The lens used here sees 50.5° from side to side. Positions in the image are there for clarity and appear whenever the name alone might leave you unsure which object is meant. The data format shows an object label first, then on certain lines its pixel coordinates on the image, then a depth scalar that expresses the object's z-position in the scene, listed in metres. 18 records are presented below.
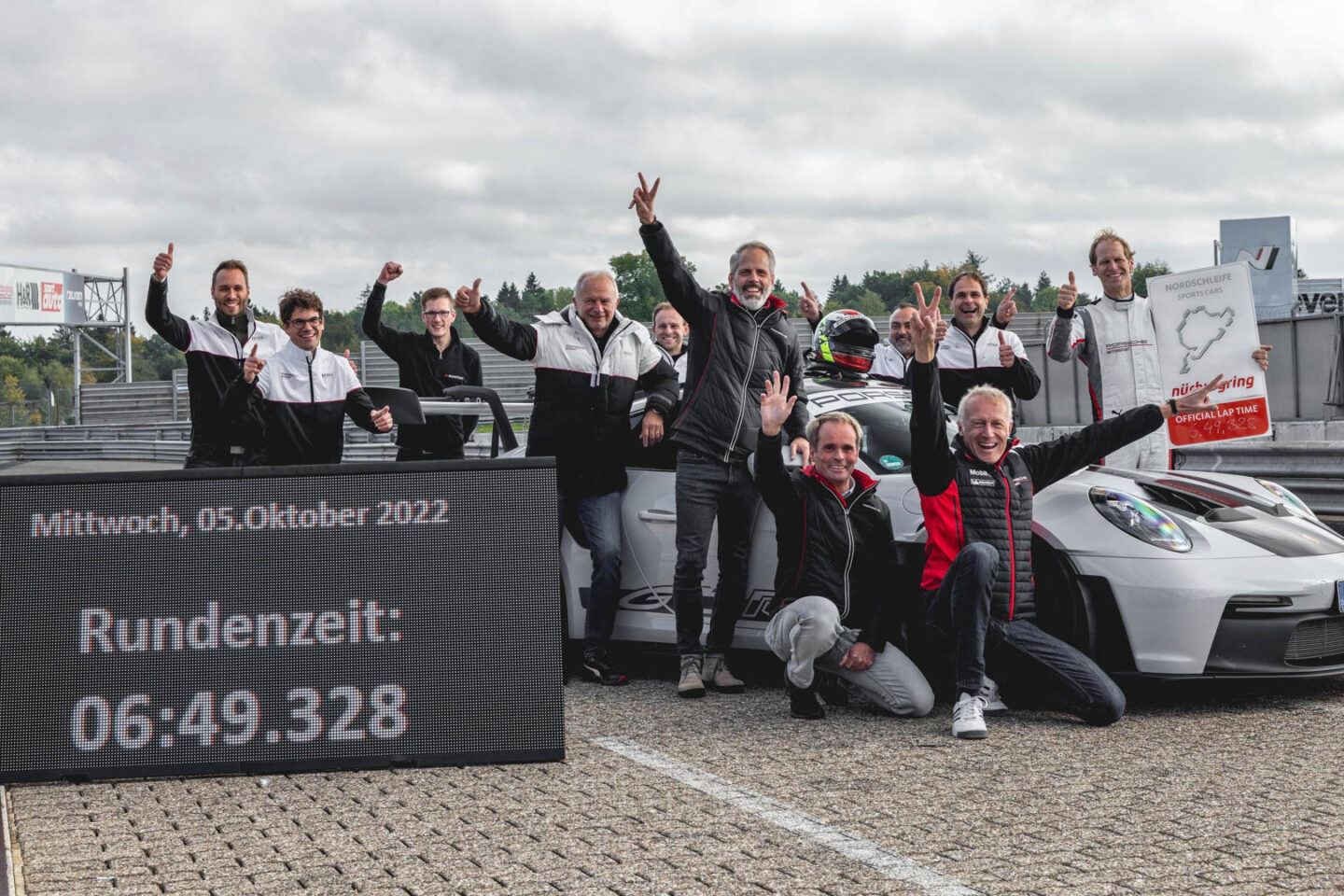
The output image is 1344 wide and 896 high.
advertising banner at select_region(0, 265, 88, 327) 68.50
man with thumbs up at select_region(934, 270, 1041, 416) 7.42
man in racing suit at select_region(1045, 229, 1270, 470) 7.11
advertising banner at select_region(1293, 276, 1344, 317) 49.31
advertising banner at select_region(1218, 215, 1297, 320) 44.69
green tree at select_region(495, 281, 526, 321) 161.68
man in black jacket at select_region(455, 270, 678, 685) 6.50
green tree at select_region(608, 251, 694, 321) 111.19
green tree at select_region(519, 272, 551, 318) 162.50
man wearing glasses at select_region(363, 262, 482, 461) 8.51
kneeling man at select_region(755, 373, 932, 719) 5.55
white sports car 5.22
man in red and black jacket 5.25
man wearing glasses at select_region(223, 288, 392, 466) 6.45
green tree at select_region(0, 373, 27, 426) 114.69
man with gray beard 6.08
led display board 4.41
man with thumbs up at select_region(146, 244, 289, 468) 6.62
